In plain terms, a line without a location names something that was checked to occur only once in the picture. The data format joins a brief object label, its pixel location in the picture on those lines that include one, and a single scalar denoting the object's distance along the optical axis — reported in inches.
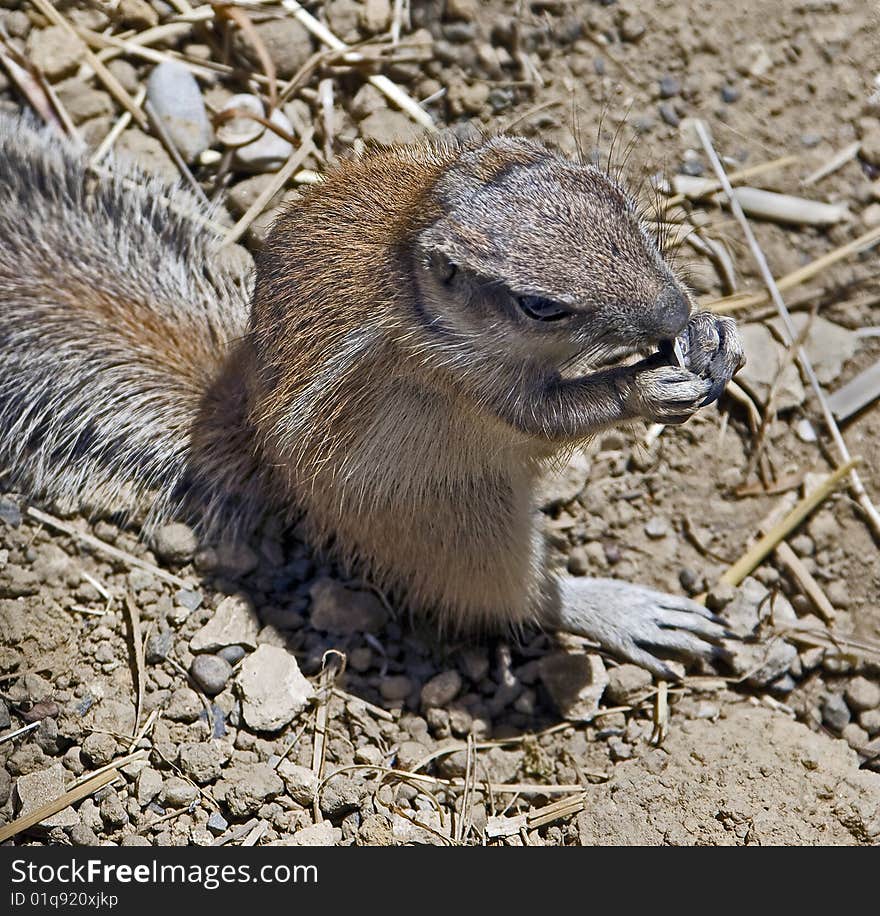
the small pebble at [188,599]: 141.2
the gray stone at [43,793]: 125.1
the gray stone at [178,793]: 127.6
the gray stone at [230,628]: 138.2
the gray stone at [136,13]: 173.9
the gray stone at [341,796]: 130.9
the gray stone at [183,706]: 133.5
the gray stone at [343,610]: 145.3
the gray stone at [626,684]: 146.4
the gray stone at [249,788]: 128.0
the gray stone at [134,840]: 124.6
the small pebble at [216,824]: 127.4
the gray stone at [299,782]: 130.6
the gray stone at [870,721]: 150.0
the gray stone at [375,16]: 178.5
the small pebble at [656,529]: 162.9
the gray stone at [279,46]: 175.3
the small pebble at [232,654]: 137.9
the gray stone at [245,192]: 167.3
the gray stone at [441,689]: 143.0
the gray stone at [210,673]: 135.0
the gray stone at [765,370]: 169.5
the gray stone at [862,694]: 150.6
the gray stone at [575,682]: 143.8
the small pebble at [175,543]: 142.6
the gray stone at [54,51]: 168.4
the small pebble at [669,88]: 183.2
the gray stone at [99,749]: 128.6
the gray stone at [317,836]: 127.1
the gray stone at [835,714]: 150.5
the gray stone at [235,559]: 144.1
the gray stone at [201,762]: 129.6
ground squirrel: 113.0
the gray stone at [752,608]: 155.7
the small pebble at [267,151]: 169.0
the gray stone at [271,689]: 134.1
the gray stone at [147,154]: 166.7
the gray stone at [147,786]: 127.5
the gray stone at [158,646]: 136.8
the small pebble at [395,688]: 143.0
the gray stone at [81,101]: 168.6
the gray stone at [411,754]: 138.1
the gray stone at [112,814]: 125.9
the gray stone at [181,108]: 169.3
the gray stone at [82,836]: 124.0
